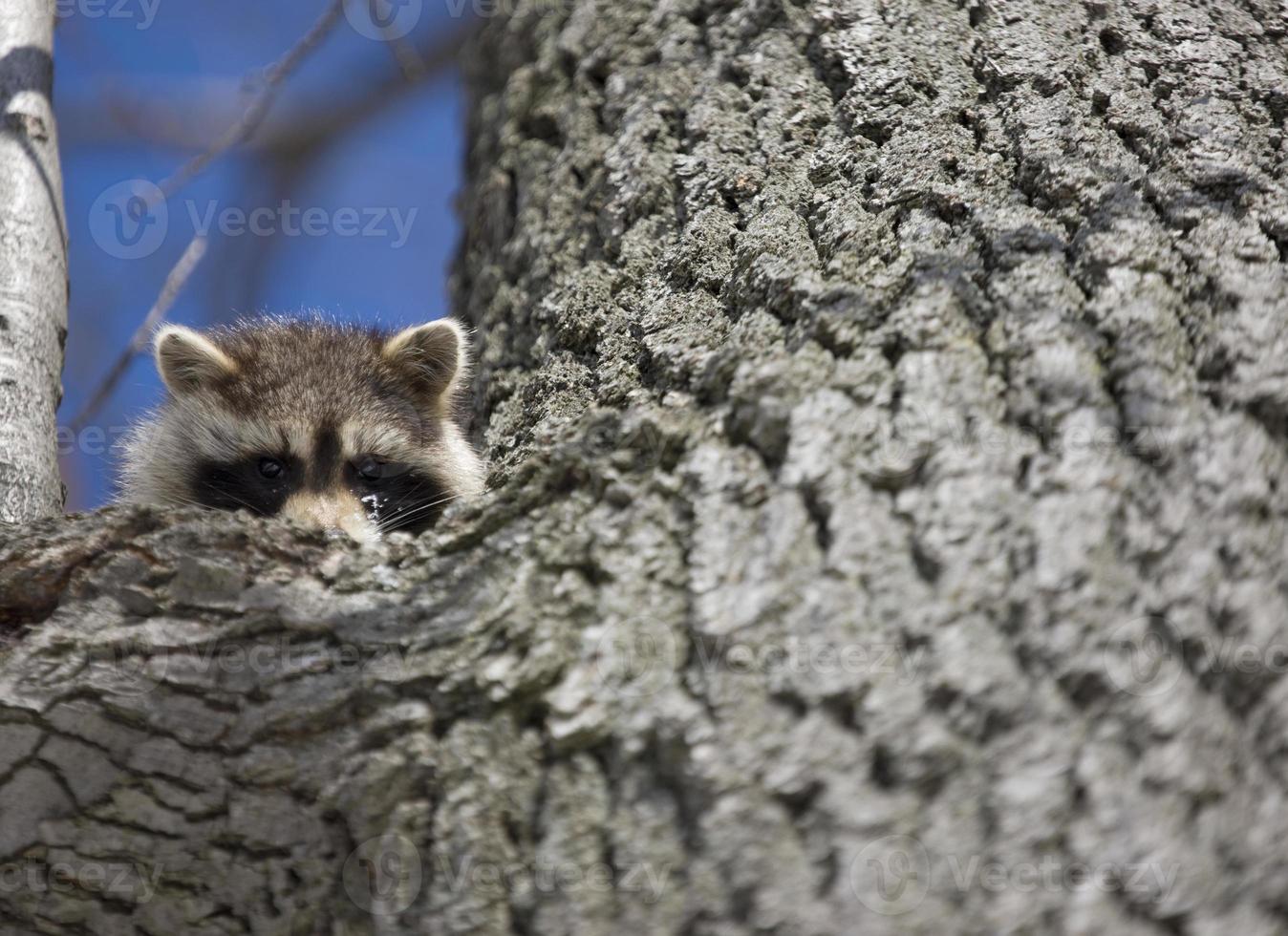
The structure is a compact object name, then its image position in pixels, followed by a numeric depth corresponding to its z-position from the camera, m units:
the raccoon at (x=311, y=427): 8.55
